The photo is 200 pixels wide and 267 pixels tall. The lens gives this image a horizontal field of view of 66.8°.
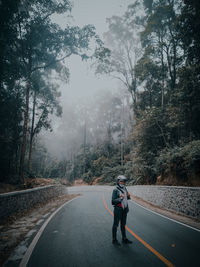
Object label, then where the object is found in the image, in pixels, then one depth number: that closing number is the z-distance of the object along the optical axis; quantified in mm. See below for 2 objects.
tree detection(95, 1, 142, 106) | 21703
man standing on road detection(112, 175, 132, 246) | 4418
